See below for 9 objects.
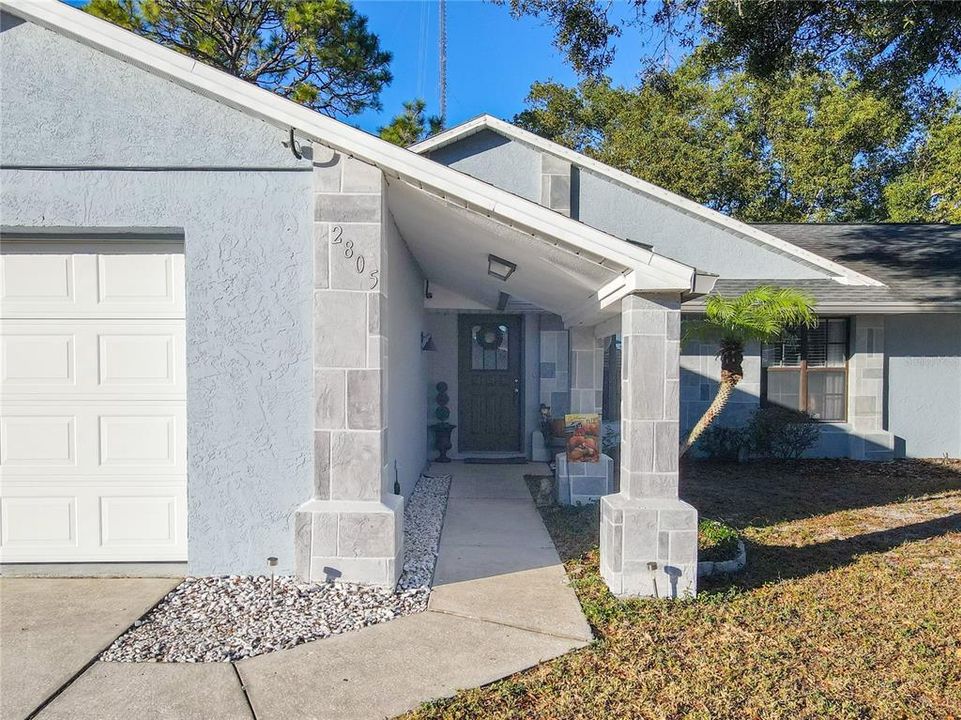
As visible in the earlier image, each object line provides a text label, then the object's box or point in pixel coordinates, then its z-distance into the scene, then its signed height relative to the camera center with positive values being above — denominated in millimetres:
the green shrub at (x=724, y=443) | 10188 -1549
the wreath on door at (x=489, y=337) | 10852 +220
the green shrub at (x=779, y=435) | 10102 -1395
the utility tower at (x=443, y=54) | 20938 +10155
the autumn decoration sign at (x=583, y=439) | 7352 -1063
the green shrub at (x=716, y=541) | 5371 -1732
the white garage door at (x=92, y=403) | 4953 -428
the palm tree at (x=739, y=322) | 5840 +263
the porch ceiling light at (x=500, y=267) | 5918 +819
